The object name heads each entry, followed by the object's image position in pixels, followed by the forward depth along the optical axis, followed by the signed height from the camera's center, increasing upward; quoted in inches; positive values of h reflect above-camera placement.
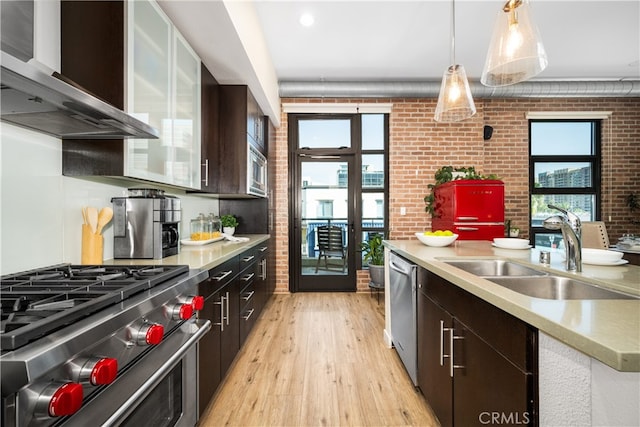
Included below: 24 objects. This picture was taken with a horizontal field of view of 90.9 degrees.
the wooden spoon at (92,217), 64.9 -0.9
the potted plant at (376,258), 166.2 -23.9
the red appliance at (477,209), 153.3 +2.6
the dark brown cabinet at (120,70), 60.1 +28.5
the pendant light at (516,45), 68.1 +37.5
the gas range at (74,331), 24.7 -11.8
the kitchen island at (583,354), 25.8 -12.5
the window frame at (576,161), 192.7 +28.5
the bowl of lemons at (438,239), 97.5 -7.7
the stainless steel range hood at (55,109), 32.2 +14.3
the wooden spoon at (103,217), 66.2 -0.8
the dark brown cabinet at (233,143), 122.1 +27.4
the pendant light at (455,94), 92.7 +35.6
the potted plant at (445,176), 163.6 +20.0
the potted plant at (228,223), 137.2 -4.3
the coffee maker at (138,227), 73.0 -3.2
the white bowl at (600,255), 58.2 -7.7
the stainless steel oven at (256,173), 126.6 +17.8
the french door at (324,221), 185.9 -4.3
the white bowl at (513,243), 86.0 -8.1
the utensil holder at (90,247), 64.7 -7.1
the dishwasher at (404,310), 79.3 -27.1
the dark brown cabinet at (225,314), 67.6 -28.0
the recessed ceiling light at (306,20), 117.4 +73.9
